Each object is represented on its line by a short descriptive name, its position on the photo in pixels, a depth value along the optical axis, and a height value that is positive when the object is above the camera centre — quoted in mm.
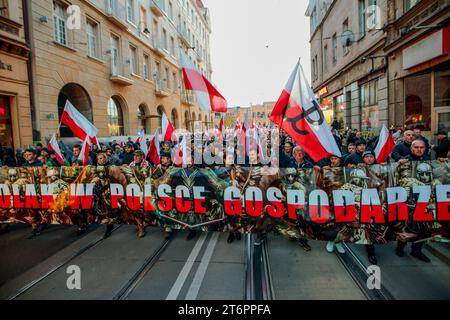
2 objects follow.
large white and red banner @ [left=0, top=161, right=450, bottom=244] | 3977 -913
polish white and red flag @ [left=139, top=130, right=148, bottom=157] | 7230 +182
